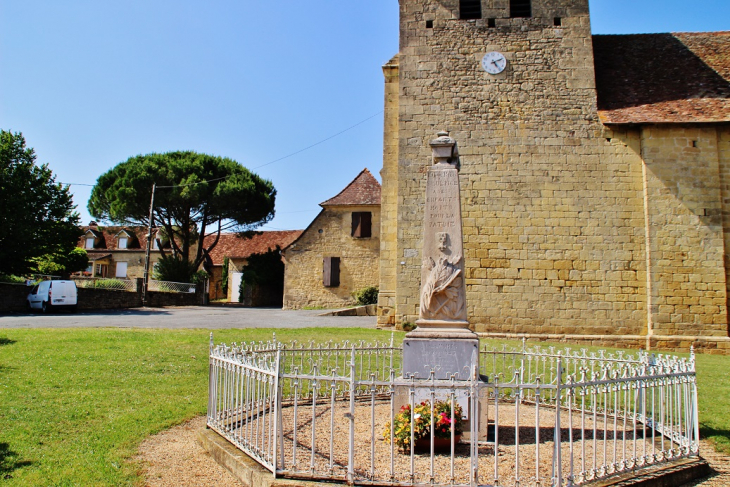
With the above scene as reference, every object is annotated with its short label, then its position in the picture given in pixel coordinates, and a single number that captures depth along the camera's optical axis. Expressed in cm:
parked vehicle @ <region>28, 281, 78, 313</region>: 2042
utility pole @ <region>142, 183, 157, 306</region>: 2537
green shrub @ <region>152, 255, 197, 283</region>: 3044
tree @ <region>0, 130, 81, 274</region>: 2223
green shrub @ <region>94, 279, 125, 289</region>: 2738
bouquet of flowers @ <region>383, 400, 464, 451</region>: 469
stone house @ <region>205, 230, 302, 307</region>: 3762
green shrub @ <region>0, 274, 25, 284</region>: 2411
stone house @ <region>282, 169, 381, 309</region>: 2650
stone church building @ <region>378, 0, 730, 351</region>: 1388
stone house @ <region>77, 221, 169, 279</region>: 4047
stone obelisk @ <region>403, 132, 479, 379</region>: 545
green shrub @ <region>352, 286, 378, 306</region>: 2505
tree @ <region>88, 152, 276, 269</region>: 3186
